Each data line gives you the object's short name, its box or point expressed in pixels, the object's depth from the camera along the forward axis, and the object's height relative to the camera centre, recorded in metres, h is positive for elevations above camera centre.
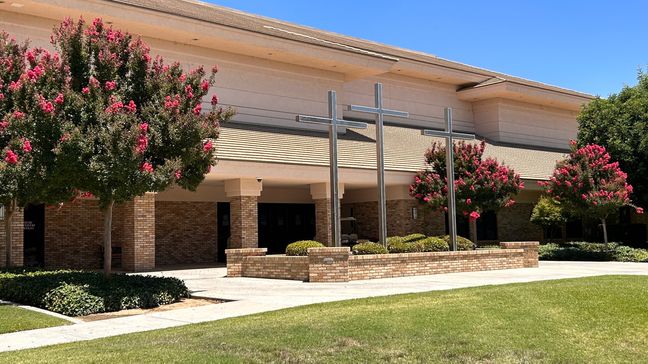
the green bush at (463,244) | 22.89 -0.57
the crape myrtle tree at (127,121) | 13.21 +2.46
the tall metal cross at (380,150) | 20.36 +2.51
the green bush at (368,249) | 19.66 -0.56
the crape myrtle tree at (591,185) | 26.69 +1.66
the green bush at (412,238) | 22.33 -0.30
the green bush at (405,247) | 21.02 -0.57
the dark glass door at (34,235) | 23.05 +0.12
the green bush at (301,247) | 19.36 -0.45
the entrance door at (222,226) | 28.11 +0.34
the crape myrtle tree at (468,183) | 27.17 +1.87
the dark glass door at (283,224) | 30.27 +0.38
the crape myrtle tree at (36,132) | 13.38 +2.21
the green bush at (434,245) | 21.52 -0.53
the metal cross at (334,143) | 18.73 +2.61
